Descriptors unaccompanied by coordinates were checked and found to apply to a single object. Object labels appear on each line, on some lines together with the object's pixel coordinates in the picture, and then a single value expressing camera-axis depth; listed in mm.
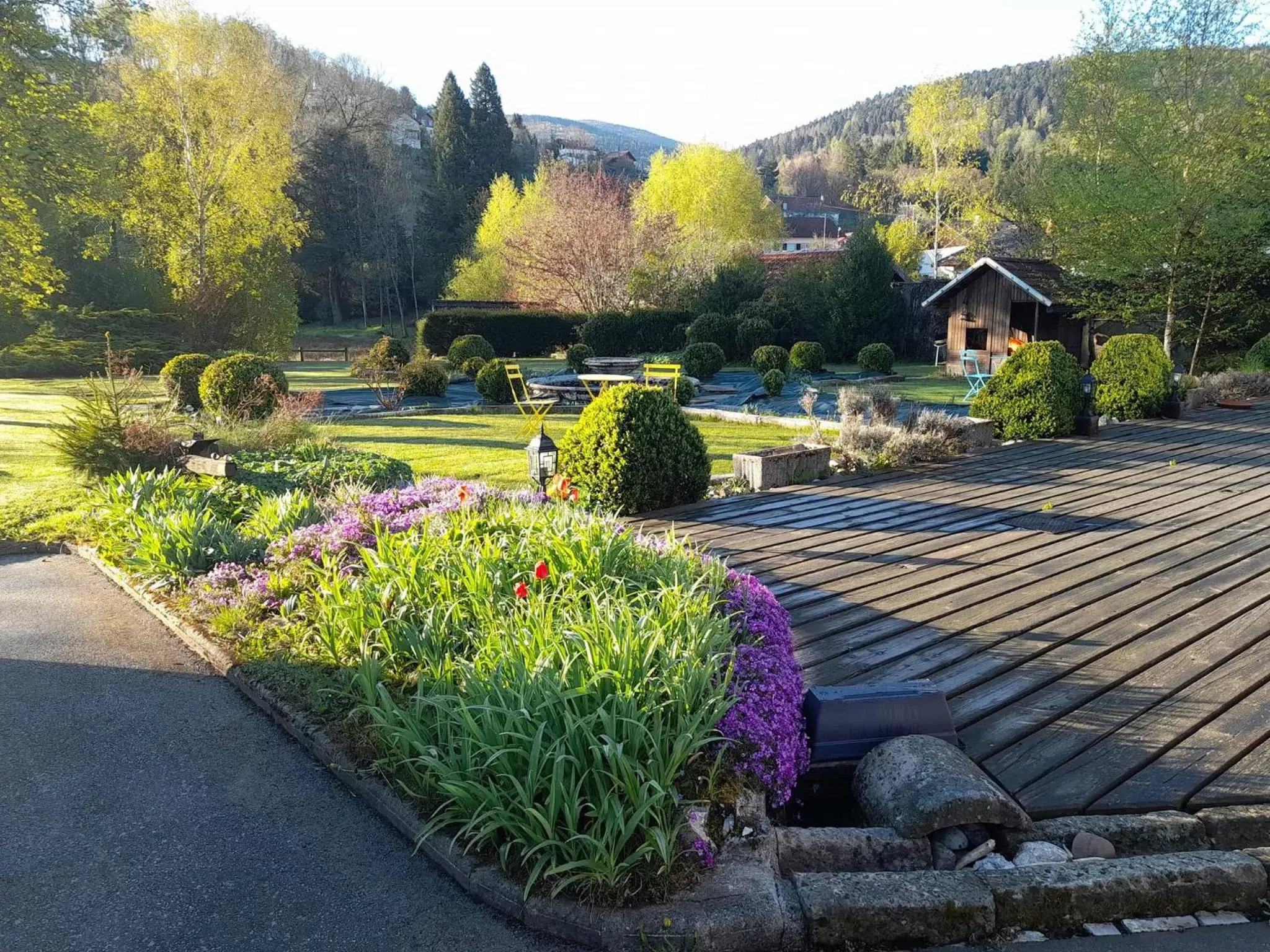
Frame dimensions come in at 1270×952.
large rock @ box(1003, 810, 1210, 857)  2658
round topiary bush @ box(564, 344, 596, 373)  23323
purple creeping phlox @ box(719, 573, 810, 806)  2789
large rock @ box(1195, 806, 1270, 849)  2699
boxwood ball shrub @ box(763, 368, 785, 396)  17484
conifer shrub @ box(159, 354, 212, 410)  15625
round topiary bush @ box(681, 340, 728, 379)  20706
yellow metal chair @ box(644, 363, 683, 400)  14527
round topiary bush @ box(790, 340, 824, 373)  21797
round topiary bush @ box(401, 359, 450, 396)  18125
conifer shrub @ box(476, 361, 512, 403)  17219
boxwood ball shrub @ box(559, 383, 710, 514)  6633
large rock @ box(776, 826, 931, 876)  2594
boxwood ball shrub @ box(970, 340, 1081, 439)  10289
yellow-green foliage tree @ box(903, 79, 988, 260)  39531
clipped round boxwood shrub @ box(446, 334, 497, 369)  23094
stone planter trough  7766
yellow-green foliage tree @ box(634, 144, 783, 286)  42469
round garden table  14461
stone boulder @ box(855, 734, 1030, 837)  2568
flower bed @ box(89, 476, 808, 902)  2465
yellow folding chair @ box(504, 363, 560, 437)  13172
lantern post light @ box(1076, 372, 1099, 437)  10555
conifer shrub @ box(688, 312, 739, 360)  25641
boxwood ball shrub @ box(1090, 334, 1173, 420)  11961
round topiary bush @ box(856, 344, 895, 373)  22531
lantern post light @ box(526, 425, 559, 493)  6219
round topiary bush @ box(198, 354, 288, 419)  12797
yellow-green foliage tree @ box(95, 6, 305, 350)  24938
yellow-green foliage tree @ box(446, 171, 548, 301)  37219
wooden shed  20219
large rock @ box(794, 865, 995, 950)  2301
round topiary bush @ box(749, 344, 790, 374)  20656
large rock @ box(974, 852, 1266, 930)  2377
